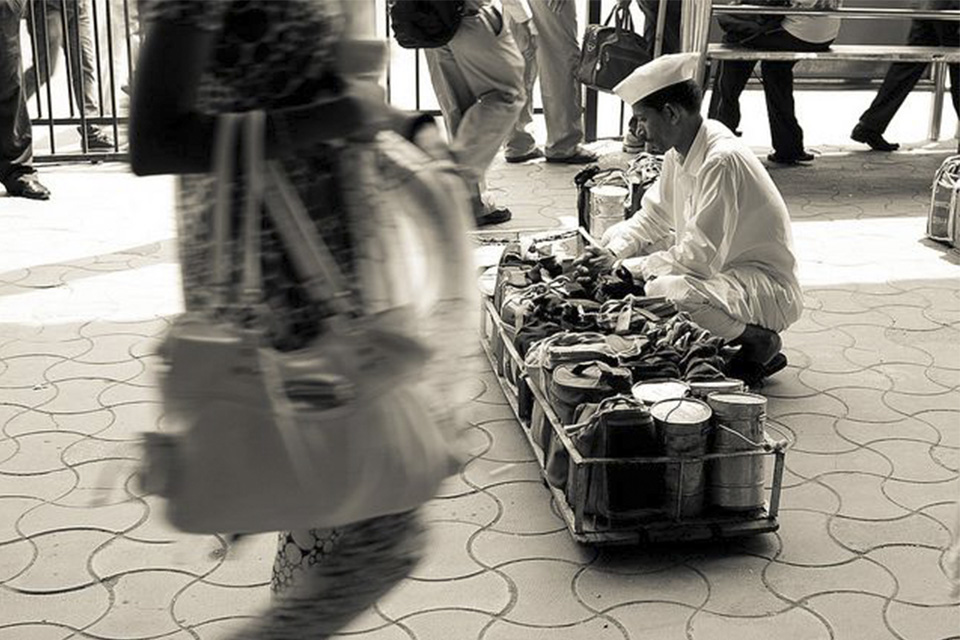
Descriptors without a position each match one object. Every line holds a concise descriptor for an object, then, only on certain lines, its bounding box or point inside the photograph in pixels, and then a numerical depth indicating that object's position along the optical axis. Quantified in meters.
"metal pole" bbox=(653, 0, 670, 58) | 7.27
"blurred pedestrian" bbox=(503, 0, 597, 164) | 7.35
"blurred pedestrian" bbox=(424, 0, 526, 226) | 5.26
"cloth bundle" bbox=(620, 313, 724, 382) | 3.52
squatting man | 3.99
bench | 6.73
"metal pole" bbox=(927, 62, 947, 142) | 8.13
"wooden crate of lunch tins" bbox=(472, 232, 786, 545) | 3.10
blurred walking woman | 1.39
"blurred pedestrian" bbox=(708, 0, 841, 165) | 7.00
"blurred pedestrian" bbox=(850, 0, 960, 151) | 7.50
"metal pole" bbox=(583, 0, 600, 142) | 7.65
